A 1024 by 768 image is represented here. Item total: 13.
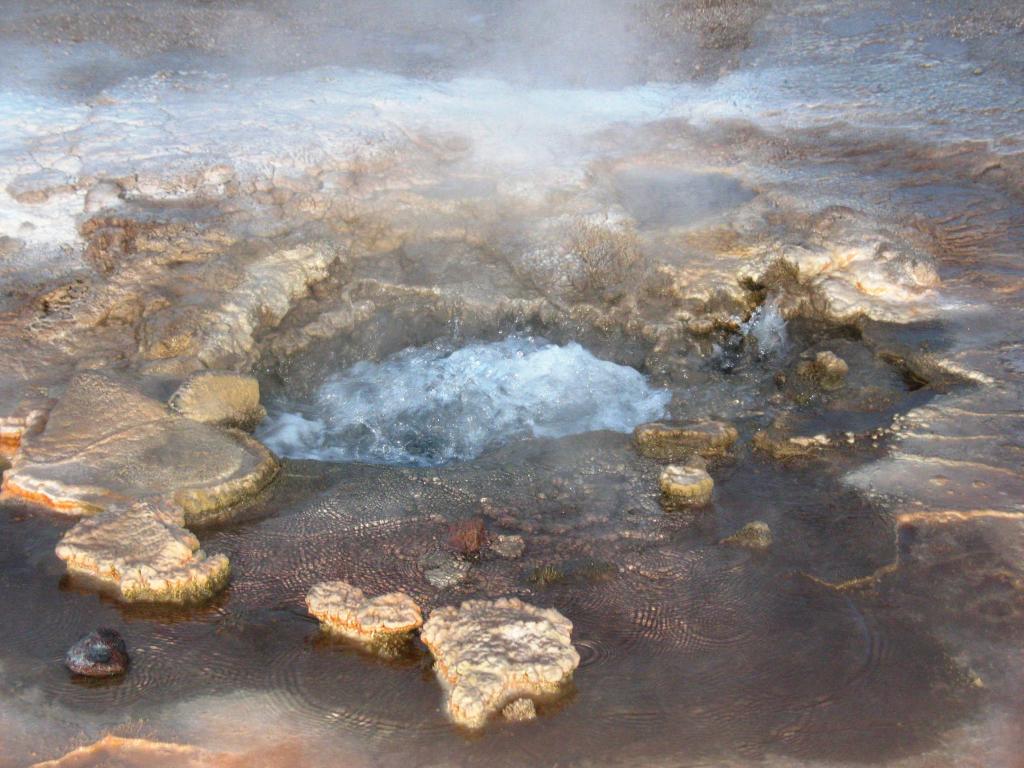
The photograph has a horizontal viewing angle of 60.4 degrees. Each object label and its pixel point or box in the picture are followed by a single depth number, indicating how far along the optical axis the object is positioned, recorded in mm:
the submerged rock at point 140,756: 1962
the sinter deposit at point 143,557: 2453
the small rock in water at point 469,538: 2674
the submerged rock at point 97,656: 2198
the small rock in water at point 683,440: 3174
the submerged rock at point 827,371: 3492
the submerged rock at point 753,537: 2691
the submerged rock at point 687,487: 2898
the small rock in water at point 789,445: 3131
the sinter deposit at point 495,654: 2100
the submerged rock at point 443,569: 2547
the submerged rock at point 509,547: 2676
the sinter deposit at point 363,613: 2320
